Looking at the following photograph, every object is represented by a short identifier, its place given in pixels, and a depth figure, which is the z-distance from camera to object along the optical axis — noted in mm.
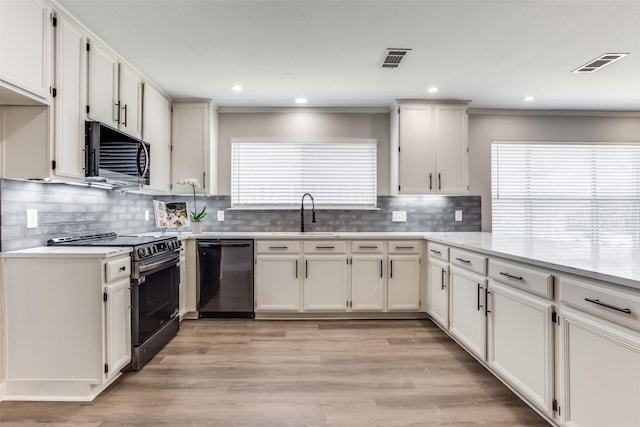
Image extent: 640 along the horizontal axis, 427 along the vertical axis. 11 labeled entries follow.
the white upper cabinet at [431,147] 3836
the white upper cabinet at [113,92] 2449
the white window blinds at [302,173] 4164
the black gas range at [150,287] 2416
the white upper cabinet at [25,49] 1763
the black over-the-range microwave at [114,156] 2336
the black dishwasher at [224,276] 3564
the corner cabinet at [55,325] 2035
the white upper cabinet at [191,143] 3828
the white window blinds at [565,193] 4207
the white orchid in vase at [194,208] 3678
